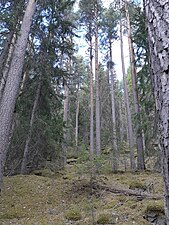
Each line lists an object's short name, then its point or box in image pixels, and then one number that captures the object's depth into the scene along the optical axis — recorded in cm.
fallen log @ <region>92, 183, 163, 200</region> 655
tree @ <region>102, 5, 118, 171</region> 2042
